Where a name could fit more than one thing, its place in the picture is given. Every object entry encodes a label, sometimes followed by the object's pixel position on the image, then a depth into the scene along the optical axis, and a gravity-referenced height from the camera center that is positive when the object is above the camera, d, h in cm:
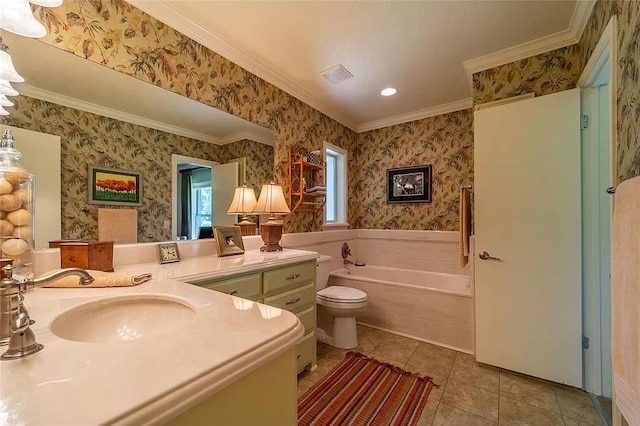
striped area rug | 157 -117
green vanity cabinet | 151 -48
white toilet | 236 -89
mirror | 125 +48
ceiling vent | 233 +124
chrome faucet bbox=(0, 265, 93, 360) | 52 -21
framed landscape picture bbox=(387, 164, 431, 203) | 331 +37
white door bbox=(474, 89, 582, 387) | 181 -16
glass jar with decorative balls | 102 +2
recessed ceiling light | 273 +125
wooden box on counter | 121 -18
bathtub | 237 -87
